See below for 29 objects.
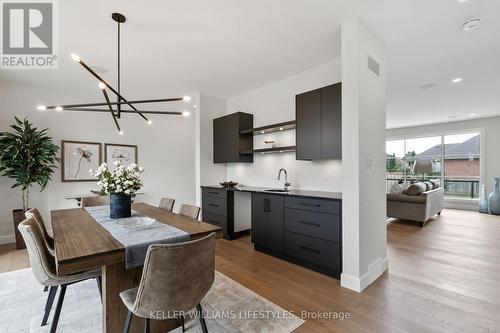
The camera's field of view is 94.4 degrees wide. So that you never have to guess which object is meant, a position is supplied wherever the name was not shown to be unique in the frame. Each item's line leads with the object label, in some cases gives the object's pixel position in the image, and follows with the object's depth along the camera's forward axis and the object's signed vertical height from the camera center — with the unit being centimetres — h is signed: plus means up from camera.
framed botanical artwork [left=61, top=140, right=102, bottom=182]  435 +19
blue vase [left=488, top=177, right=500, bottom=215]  616 -89
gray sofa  500 -89
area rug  182 -125
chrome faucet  364 -25
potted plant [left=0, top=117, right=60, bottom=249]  348 +18
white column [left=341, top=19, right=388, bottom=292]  235 +11
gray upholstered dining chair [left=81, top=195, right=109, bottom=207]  314 -45
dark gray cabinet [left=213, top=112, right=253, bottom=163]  432 +58
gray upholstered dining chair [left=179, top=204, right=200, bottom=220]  237 -45
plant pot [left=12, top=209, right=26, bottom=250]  361 -84
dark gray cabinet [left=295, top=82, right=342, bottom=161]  286 +58
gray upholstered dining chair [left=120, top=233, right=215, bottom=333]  120 -60
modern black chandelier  224 +151
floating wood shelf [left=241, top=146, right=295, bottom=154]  356 +29
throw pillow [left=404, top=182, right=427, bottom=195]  519 -51
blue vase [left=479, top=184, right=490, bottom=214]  643 -101
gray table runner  143 -48
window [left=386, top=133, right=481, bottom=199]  707 +15
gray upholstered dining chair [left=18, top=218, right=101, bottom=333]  156 -74
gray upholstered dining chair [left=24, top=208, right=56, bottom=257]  203 -53
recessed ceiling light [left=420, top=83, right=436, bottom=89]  418 +149
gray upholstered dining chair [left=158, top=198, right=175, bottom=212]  287 -45
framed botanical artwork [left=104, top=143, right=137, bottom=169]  483 +33
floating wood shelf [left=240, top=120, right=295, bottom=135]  360 +67
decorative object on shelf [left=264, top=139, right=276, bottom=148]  400 +43
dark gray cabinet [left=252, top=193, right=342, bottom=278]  259 -79
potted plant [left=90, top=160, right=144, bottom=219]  221 -16
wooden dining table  130 -50
